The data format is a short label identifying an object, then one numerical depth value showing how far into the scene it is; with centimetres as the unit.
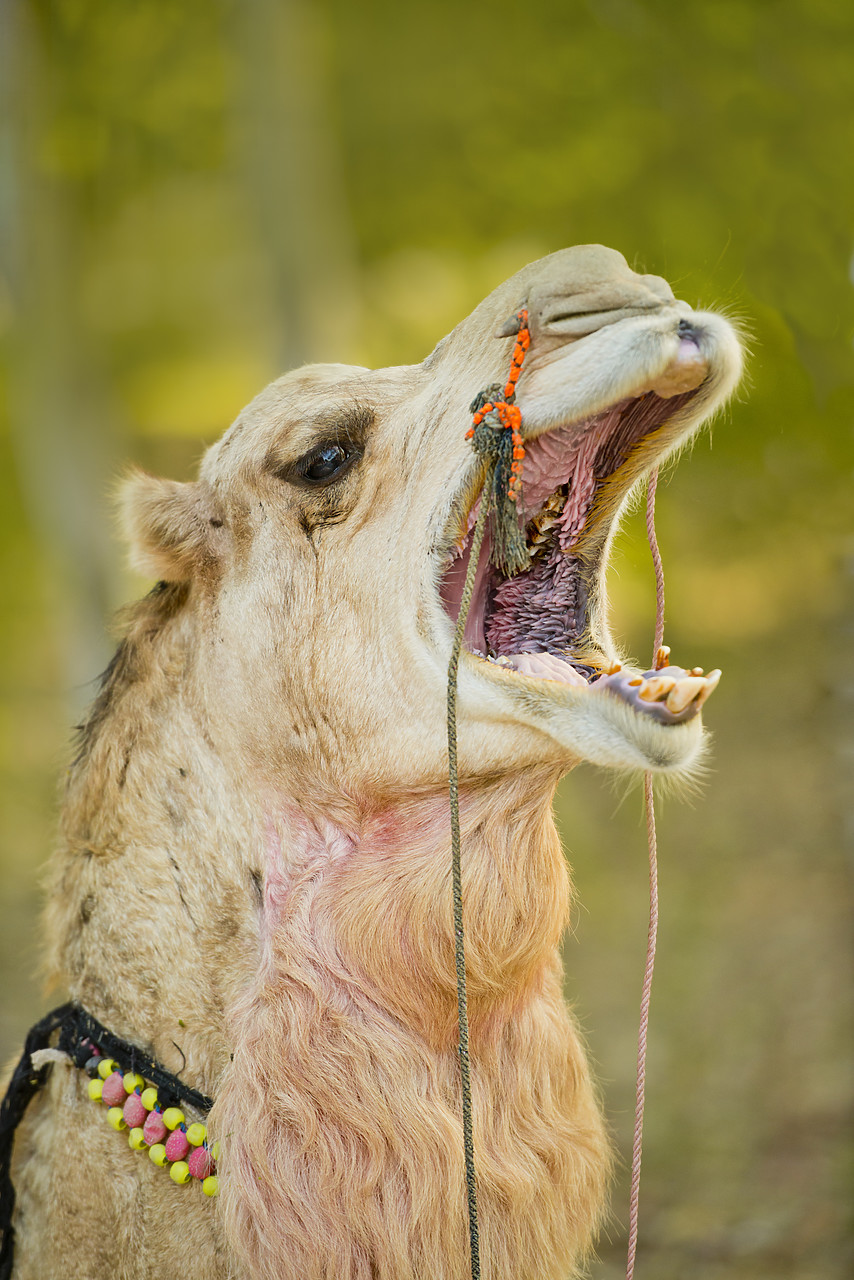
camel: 268
